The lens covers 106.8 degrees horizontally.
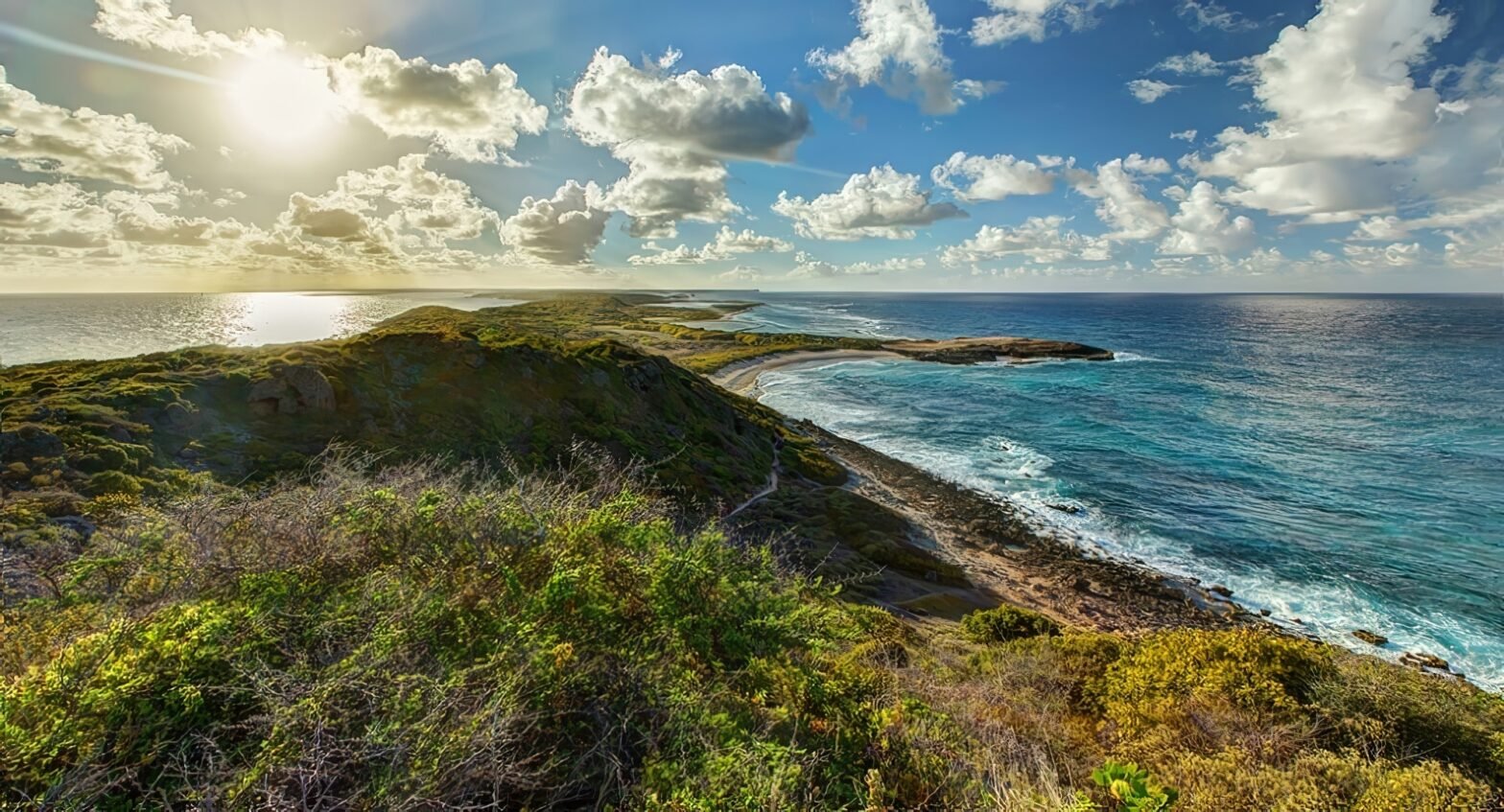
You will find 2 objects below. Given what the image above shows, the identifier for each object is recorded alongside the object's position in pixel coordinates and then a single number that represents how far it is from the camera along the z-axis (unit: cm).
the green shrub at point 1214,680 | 771
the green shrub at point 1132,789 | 481
